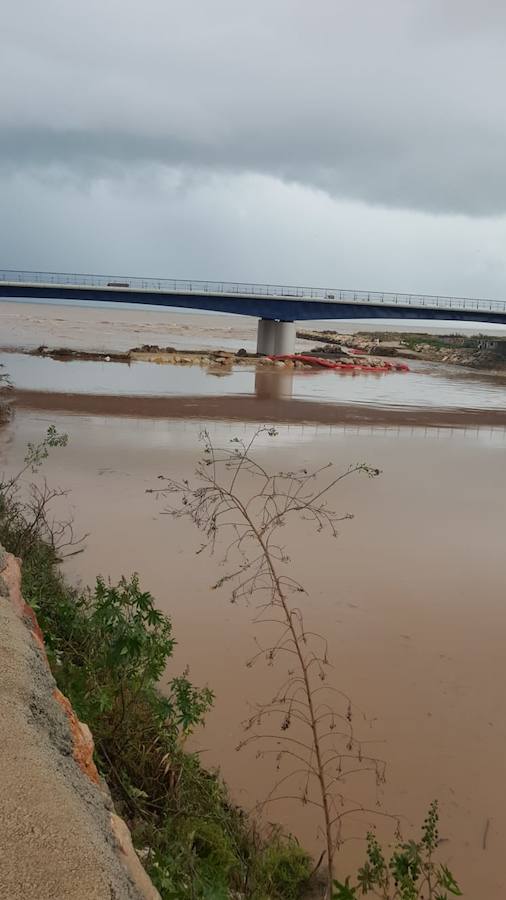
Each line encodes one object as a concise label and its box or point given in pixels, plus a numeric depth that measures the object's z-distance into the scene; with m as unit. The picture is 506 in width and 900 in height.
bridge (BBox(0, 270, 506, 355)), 46.69
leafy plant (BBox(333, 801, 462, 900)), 2.75
